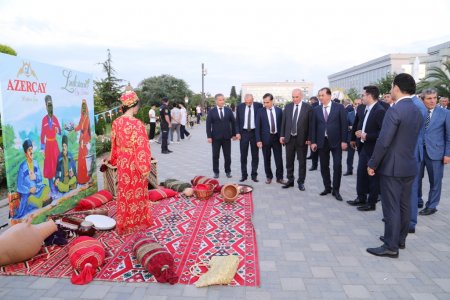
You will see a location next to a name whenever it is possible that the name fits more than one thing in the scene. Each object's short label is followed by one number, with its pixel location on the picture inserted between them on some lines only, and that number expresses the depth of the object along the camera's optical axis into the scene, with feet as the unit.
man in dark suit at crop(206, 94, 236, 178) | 23.52
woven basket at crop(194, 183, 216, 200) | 18.69
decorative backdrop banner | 13.37
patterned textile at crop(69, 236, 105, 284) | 10.30
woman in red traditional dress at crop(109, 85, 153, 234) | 13.71
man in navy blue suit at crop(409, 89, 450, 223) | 15.69
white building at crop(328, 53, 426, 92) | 229.04
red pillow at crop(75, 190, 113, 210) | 17.22
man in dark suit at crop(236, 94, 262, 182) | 22.97
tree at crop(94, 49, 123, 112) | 83.68
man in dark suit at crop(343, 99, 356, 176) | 25.49
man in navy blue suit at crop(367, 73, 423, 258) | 11.13
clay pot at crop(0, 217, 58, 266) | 11.08
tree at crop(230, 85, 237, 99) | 287.77
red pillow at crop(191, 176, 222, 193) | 20.13
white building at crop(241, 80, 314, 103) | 297.74
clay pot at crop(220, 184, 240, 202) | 18.23
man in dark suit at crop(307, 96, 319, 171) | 27.15
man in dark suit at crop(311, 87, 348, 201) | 18.81
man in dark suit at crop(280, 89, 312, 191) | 20.45
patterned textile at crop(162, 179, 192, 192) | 20.29
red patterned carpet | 10.82
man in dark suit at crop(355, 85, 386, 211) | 16.49
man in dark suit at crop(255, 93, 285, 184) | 22.27
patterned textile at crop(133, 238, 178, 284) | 10.18
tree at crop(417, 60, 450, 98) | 50.88
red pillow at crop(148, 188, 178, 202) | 18.60
